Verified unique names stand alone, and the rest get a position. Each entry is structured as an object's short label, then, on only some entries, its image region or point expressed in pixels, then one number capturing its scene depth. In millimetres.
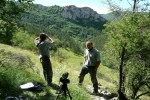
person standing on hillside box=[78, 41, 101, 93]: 8674
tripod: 6071
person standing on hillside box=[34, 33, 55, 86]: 7992
